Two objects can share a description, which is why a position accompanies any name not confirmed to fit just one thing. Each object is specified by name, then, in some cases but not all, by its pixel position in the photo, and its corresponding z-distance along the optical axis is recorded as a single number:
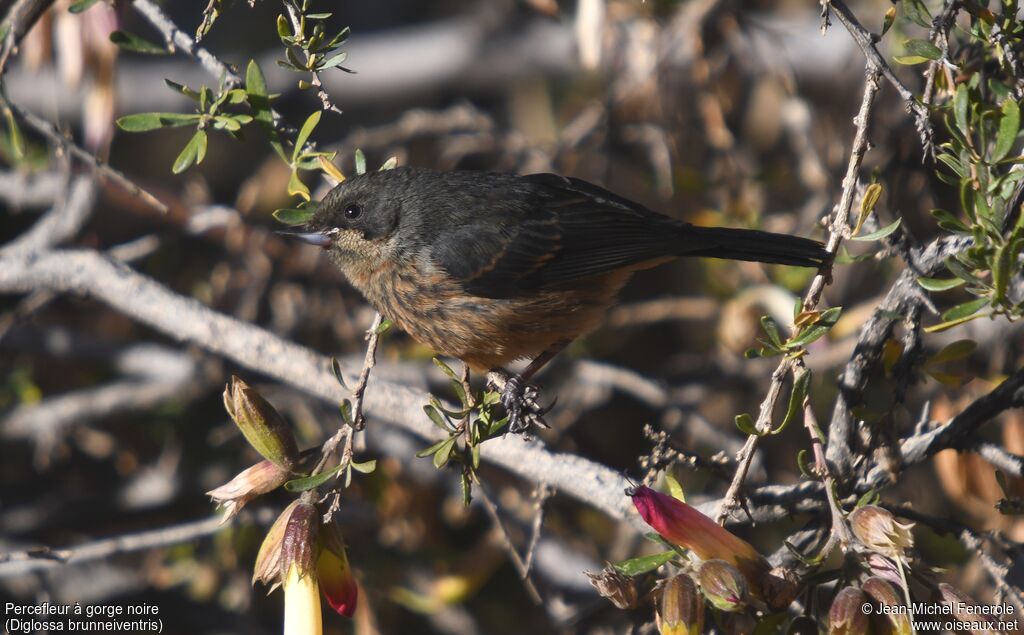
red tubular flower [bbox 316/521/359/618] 4.55
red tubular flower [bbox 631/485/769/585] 4.22
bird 6.73
